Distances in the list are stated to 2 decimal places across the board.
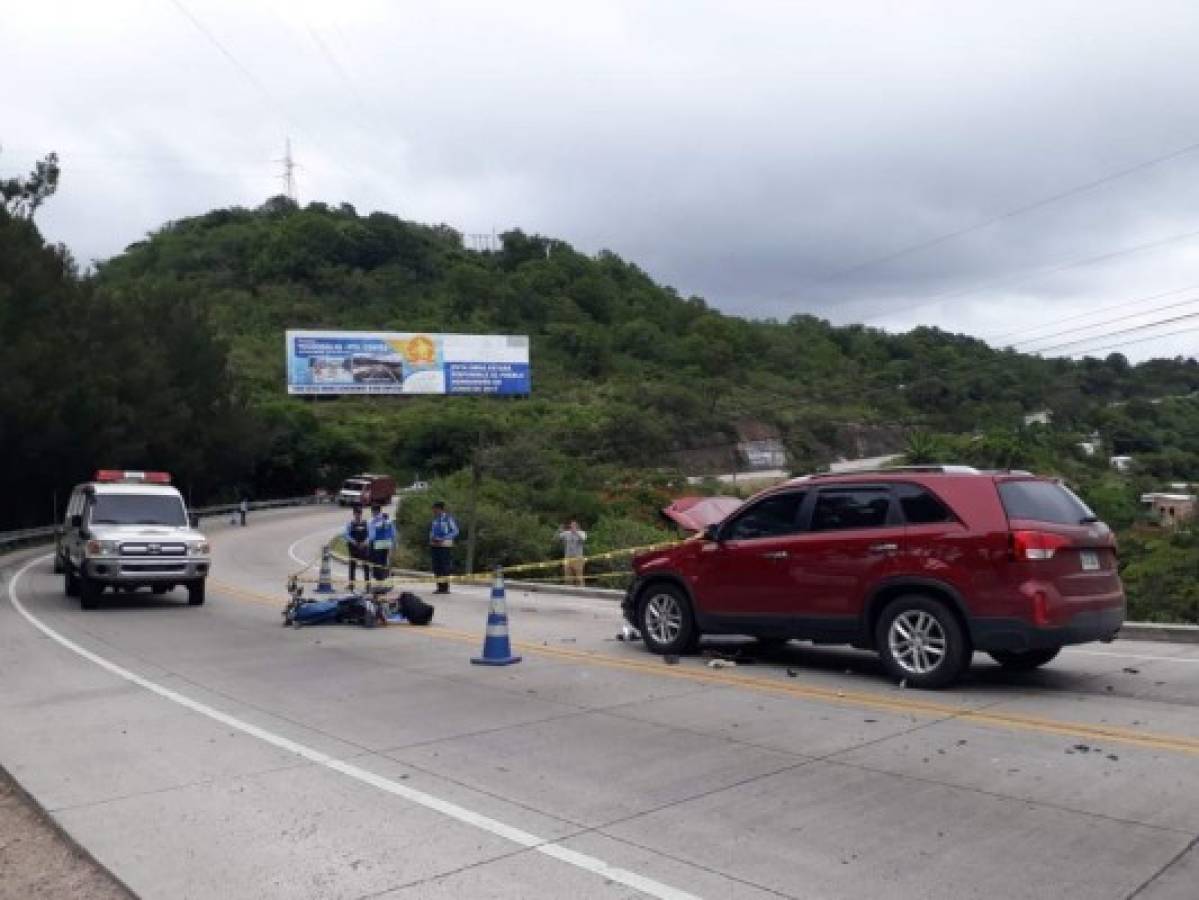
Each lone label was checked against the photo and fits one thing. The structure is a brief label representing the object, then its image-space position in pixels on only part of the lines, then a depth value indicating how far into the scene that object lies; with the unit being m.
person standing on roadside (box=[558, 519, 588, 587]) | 23.55
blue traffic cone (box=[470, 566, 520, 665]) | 11.51
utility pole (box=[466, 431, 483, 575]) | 25.01
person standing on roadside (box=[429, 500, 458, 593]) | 20.12
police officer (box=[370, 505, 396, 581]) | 19.17
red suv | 9.16
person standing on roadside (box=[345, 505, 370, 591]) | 19.56
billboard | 75.25
